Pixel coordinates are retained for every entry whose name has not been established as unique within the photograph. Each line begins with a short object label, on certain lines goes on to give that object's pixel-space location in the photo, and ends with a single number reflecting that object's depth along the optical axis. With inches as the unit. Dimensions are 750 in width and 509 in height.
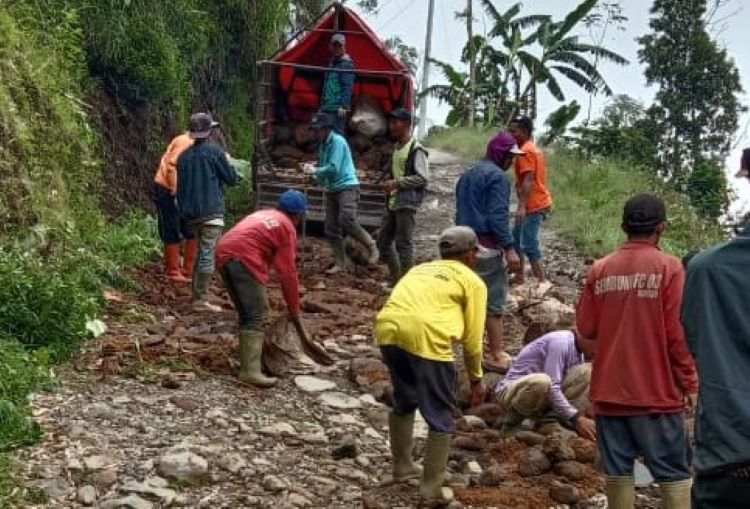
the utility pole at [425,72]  1239.5
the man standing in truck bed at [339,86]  454.0
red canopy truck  435.5
